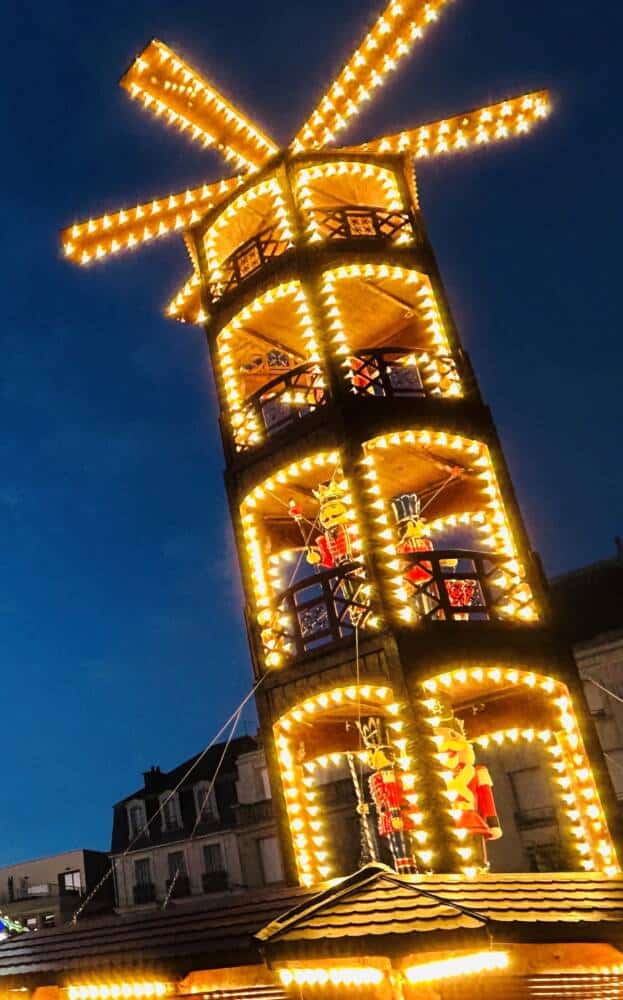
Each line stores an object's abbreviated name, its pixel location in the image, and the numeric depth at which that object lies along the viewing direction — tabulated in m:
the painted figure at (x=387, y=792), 11.53
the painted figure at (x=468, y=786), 10.62
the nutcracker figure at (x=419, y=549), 12.07
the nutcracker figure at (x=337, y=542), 12.02
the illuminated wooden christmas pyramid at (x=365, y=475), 11.29
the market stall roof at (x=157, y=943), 7.99
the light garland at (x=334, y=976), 6.64
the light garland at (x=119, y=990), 8.41
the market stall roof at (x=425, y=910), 6.19
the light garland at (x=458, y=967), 6.47
